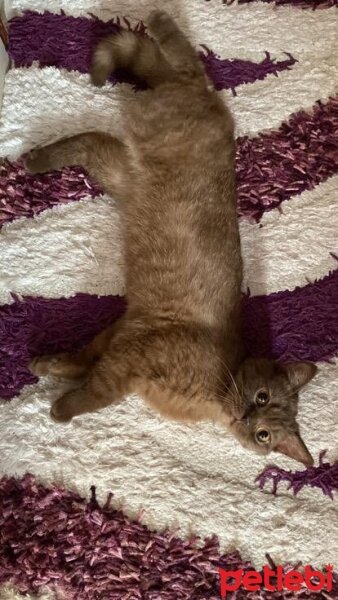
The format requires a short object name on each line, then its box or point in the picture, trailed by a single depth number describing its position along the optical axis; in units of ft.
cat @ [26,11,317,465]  4.69
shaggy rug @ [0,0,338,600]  4.87
